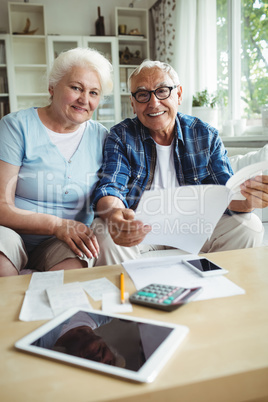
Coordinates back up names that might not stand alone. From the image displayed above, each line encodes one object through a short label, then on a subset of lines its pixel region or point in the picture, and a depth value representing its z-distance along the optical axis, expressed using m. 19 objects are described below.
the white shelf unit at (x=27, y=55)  4.29
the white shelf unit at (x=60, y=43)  4.30
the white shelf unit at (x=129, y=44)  4.57
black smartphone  0.95
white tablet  0.56
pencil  0.81
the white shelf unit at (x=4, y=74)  4.22
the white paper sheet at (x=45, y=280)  0.92
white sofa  2.00
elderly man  1.48
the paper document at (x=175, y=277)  0.85
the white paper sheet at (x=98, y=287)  0.86
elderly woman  1.37
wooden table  0.52
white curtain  3.44
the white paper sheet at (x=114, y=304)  0.77
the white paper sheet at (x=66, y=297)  0.79
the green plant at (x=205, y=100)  3.30
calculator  0.76
